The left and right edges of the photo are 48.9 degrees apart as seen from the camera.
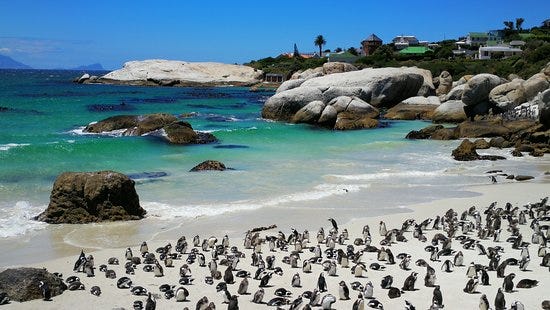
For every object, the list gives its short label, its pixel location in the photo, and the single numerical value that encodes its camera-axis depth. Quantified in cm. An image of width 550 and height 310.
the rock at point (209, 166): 2545
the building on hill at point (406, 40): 15488
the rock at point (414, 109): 4884
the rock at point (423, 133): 3669
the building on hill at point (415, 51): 10836
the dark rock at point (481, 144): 3152
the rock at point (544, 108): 3091
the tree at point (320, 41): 14888
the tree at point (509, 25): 14800
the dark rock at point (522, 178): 2331
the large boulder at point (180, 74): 11462
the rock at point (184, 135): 3416
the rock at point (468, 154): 2817
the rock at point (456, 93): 4697
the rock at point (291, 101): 4681
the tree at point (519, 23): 14775
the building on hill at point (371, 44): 12912
